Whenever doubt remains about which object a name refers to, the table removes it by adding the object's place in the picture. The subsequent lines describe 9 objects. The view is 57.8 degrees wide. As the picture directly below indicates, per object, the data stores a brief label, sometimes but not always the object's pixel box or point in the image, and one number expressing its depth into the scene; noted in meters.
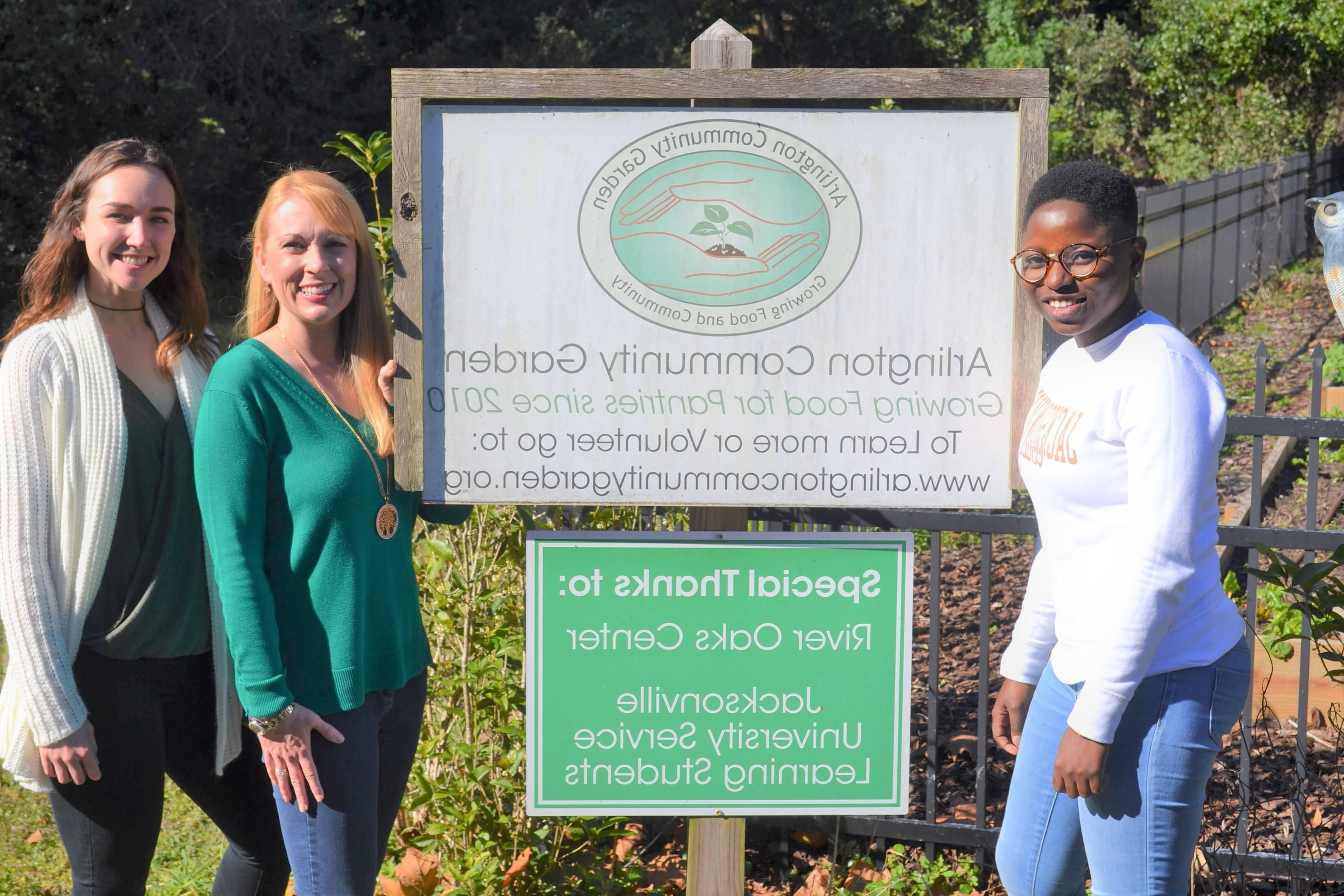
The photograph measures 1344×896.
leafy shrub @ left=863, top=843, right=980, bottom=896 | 3.18
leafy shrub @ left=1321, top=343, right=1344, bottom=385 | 8.02
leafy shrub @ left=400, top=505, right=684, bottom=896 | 2.95
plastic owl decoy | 2.87
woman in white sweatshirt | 1.88
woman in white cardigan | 2.20
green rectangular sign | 2.48
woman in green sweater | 2.09
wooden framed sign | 2.32
